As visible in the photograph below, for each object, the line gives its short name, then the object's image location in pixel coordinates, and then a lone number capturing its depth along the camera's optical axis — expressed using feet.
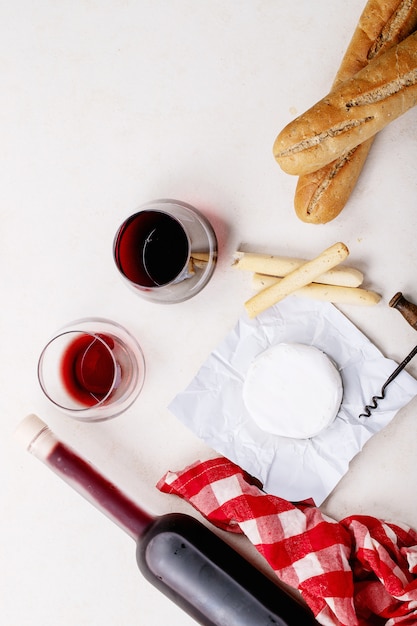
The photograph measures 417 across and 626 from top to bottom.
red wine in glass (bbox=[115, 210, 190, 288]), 3.18
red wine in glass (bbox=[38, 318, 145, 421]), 3.35
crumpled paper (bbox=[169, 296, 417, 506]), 3.31
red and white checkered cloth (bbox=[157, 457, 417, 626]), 3.09
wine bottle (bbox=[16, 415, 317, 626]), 3.04
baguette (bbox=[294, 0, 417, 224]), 3.01
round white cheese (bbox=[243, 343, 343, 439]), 3.28
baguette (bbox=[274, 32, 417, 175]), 2.90
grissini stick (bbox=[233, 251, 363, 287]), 3.24
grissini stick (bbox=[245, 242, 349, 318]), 3.14
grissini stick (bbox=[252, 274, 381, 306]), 3.26
